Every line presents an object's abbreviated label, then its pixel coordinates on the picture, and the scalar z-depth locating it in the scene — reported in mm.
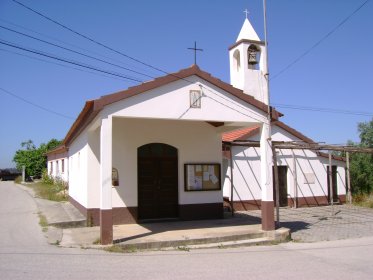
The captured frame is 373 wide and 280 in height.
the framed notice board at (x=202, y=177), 13203
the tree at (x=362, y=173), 22625
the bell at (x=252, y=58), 17938
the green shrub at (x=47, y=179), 29477
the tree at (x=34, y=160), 43659
